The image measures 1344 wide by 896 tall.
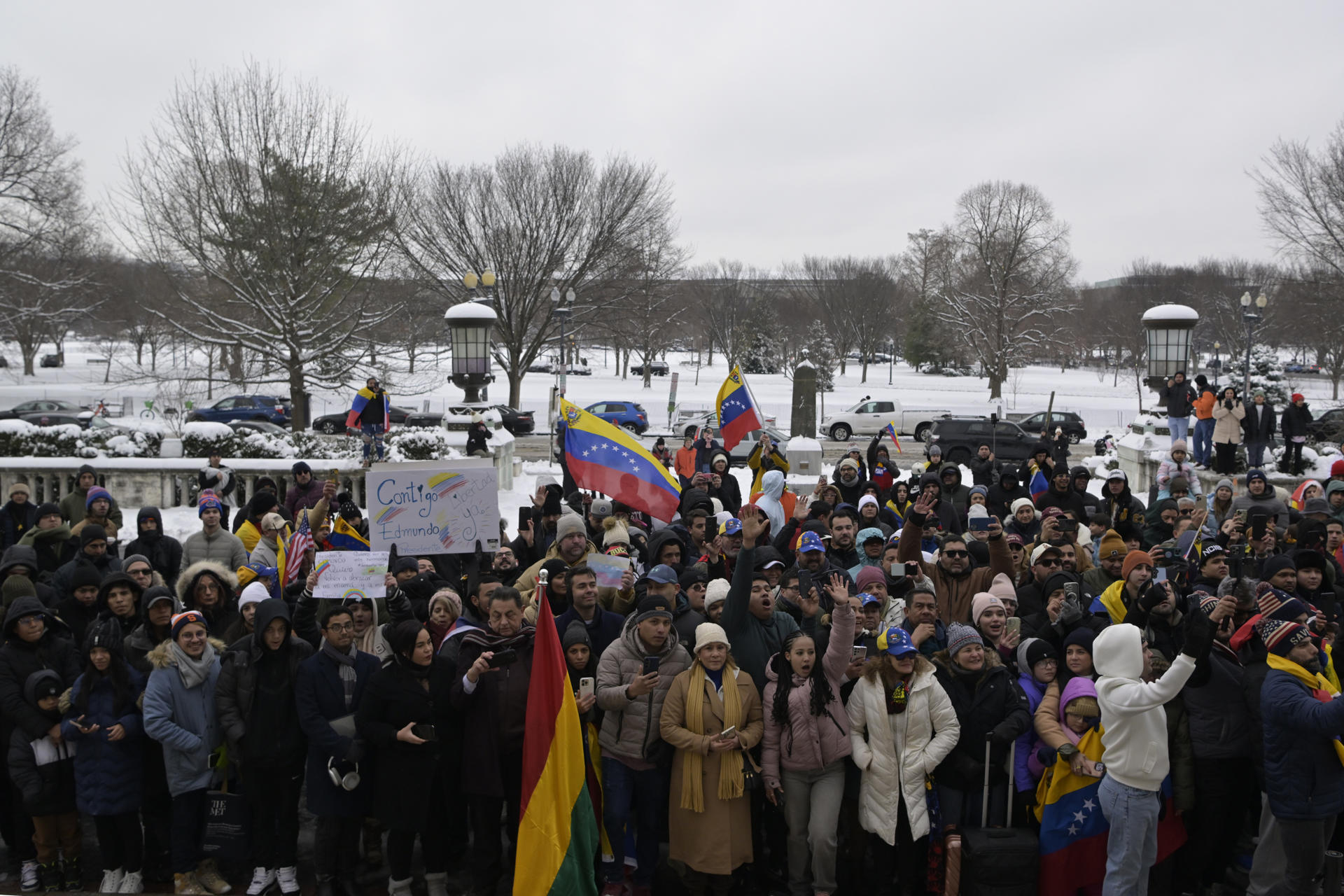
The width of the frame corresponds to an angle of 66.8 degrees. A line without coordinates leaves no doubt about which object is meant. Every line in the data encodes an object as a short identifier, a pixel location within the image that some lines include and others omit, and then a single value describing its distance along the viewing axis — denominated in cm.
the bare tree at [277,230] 2542
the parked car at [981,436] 2828
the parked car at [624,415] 3878
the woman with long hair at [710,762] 529
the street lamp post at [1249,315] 2548
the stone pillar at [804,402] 2494
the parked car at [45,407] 4075
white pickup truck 3744
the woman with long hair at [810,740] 528
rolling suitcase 510
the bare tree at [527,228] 3669
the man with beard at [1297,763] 486
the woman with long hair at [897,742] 522
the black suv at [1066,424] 3388
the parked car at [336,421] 3691
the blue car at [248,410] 3803
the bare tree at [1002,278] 5741
